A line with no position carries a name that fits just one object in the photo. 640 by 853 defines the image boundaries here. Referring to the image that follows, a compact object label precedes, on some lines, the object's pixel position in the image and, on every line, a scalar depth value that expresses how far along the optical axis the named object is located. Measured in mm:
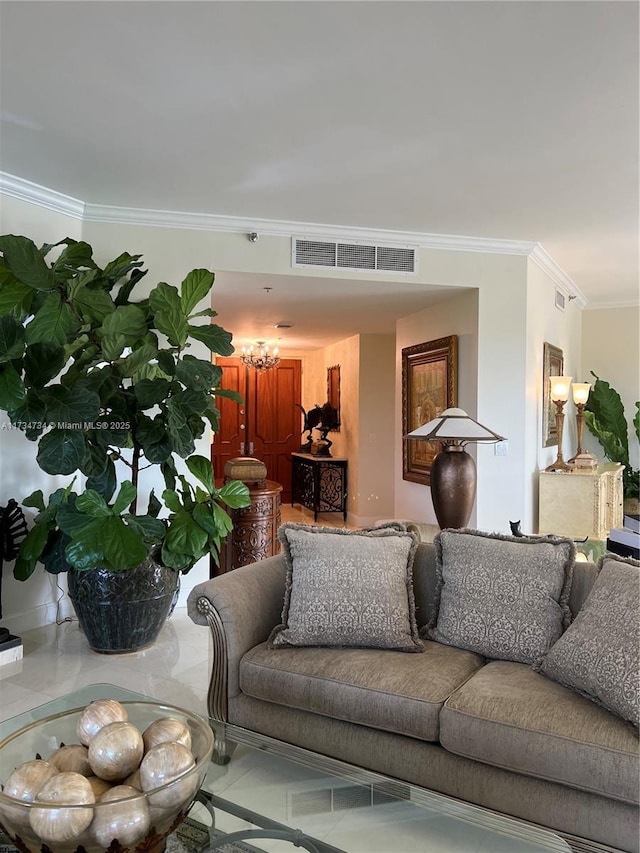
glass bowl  1091
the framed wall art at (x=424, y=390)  5164
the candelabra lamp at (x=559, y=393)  5277
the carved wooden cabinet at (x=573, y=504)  5000
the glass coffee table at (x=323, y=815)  1368
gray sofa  1689
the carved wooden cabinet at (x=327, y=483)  8023
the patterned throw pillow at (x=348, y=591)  2291
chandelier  7836
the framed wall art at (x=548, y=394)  5387
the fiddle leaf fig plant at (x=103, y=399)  2996
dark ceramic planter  3346
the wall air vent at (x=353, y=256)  4531
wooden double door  9609
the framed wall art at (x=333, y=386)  8453
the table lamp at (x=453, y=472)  3137
